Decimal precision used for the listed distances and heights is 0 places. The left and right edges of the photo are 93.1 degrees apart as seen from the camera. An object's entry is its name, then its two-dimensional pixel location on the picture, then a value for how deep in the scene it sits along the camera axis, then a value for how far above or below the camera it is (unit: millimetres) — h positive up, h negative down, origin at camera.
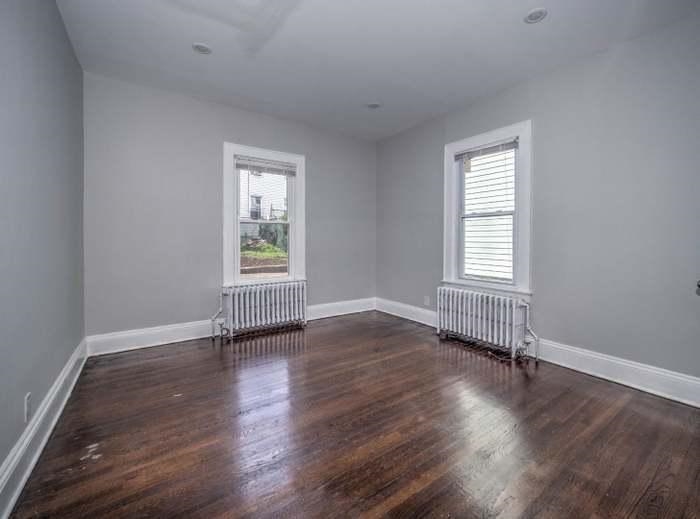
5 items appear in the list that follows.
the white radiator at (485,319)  3459 -741
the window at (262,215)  4246 +496
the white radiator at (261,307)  4078 -724
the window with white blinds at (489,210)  3561 +513
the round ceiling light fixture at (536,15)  2437 +1789
